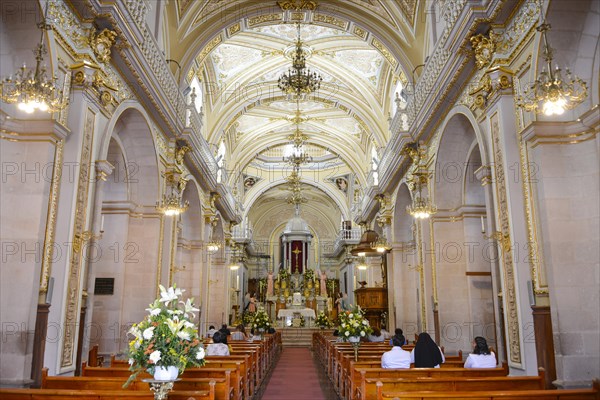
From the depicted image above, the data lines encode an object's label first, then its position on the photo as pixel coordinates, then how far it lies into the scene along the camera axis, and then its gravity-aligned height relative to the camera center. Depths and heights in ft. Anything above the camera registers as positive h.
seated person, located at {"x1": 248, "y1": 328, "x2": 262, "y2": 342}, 45.85 -2.86
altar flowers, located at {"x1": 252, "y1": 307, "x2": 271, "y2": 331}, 54.44 -1.65
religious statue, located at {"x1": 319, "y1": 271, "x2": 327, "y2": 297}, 110.02 +4.61
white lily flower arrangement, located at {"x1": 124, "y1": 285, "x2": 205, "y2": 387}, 13.70 -0.90
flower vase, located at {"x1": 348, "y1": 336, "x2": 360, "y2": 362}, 30.64 -2.03
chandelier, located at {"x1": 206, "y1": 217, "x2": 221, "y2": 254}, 56.75 +6.88
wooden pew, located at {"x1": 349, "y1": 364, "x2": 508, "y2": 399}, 20.08 -2.71
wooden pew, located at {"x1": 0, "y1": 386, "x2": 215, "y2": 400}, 13.85 -2.46
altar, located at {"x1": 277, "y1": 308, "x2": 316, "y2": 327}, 88.17 -1.43
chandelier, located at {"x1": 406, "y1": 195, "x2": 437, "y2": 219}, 36.86 +7.12
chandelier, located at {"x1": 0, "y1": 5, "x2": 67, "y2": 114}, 16.28 +6.97
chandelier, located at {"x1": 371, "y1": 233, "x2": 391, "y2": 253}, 52.07 +6.38
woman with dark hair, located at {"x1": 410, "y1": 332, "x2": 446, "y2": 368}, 24.14 -2.25
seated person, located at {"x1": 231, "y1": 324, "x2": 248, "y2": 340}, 44.35 -2.54
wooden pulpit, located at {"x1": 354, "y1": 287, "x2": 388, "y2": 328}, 61.05 +0.59
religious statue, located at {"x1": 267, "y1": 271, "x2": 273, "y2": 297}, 110.42 +4.87
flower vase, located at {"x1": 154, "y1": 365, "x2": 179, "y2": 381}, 13.56 -1.78
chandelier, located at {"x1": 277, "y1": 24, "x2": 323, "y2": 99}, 45.01 +20.43
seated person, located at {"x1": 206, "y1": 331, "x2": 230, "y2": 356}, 27.94 -2.26
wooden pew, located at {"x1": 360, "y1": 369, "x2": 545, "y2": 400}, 17.58 -2.70
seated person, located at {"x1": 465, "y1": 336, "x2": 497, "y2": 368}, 22.59 -2.26
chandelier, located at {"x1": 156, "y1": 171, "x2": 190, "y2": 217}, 36.99 +8.55
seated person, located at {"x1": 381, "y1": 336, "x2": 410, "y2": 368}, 22.86 -2.35
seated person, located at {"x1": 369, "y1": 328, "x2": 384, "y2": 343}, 41.04 -2.44
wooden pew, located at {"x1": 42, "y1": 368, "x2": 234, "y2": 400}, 17.29 -2.69
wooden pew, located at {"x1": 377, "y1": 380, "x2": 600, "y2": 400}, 13.74 -2.43
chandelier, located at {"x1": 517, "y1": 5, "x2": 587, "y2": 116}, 16.56 +7.12
